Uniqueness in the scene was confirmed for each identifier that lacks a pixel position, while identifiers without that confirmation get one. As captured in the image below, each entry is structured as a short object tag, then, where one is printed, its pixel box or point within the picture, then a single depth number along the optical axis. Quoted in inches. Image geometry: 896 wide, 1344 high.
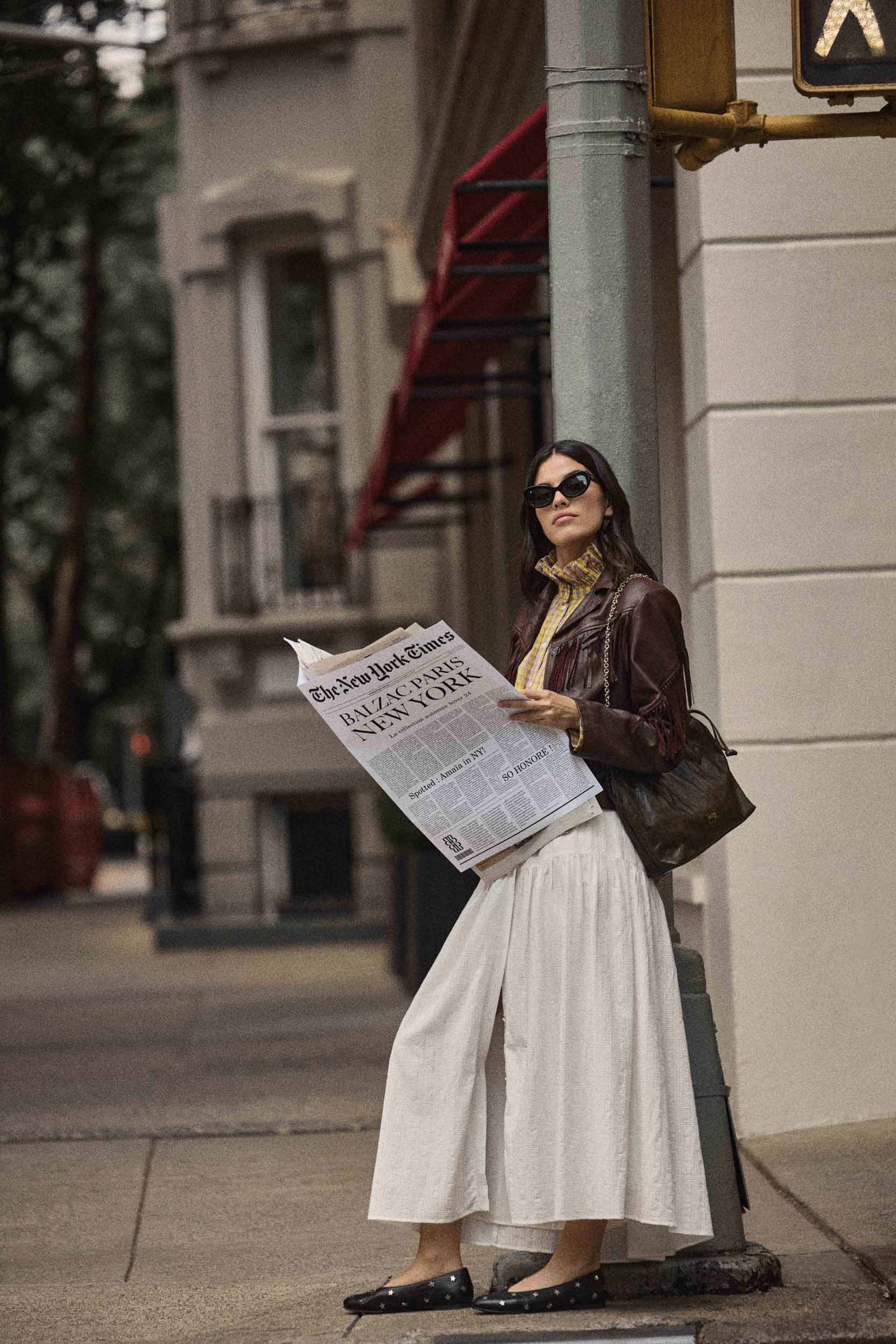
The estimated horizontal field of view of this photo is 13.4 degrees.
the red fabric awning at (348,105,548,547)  576.1
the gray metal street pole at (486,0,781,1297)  372.0
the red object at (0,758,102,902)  1903.8
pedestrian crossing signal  346.7
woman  330.1
